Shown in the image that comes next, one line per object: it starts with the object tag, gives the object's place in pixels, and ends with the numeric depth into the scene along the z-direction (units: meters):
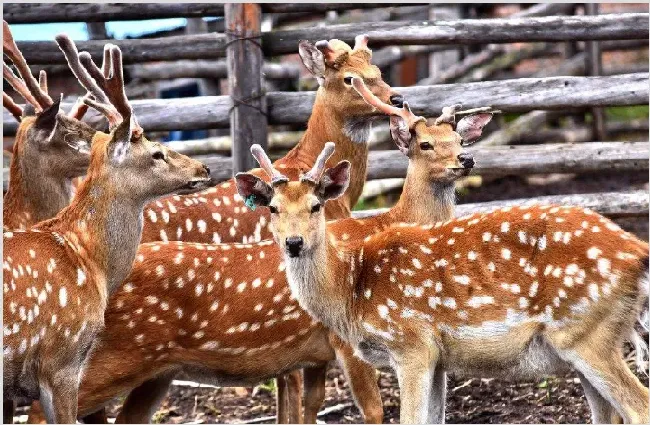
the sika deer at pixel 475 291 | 11.09
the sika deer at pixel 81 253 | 11.32
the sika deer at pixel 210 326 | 12.41
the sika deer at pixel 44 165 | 13.66
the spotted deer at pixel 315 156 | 14.27
